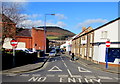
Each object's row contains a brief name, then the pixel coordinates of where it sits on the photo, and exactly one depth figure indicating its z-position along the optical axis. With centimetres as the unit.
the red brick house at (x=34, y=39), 5509
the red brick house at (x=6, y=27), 1862
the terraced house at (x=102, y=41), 2091
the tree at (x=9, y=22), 1886
